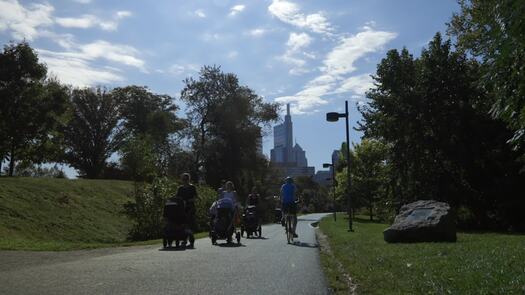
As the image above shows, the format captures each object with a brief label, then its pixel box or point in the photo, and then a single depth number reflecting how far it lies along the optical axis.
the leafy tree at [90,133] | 76.38
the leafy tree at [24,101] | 38.59
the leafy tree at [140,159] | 32.28
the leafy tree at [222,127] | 58.47
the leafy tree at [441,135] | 30.08
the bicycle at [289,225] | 16.64
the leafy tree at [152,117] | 64.00
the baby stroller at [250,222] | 21.67
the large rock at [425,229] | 15.93
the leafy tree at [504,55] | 4.37
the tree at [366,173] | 62.66
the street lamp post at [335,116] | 24.33
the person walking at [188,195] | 15.27
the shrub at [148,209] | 24.42
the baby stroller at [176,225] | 14.58
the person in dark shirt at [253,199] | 23.42
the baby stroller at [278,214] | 34.33
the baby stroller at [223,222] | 16.30
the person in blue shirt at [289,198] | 17.42
